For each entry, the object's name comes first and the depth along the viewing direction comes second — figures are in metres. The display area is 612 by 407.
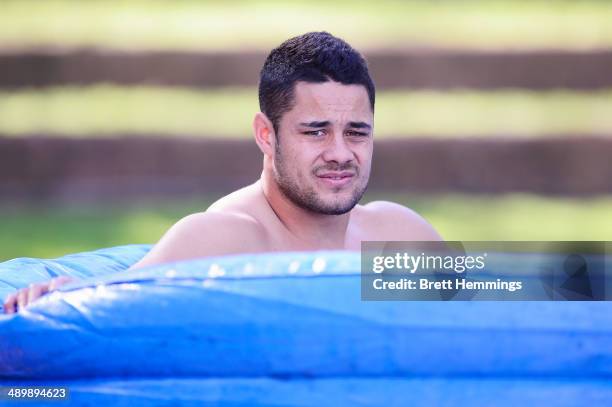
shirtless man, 9.79
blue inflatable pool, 9.49
